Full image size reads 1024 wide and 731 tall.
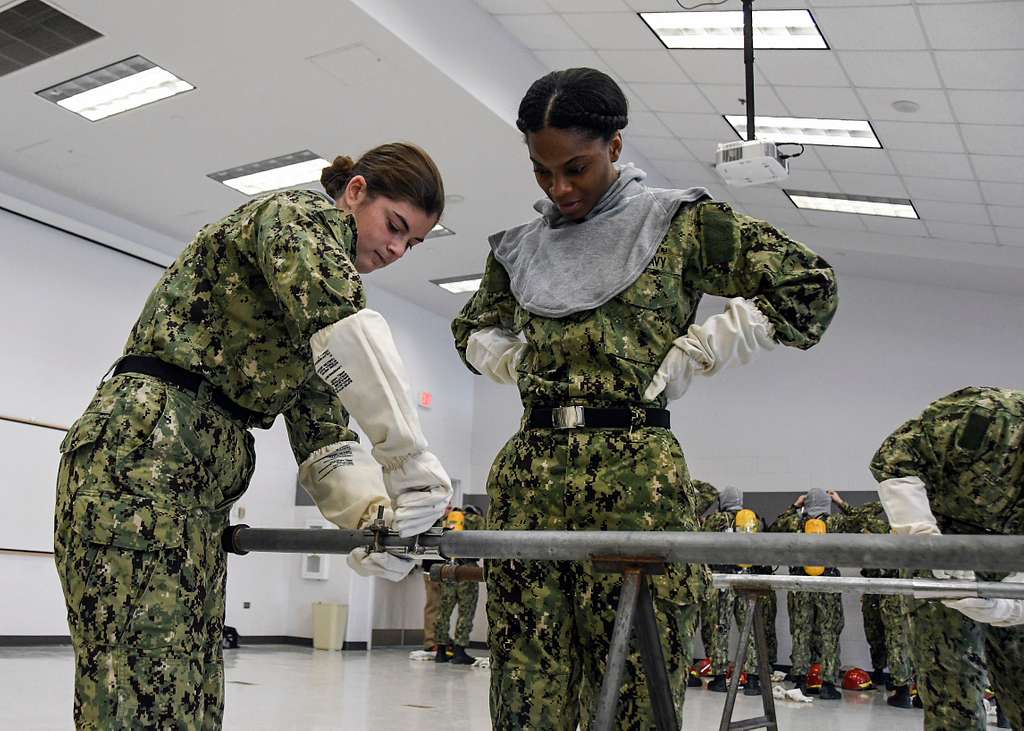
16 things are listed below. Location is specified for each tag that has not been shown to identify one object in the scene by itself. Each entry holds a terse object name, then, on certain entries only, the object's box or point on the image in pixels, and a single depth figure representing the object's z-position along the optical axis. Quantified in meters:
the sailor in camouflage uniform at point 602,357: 1.95
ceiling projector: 6.31
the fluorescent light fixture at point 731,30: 6.67
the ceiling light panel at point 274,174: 9.02
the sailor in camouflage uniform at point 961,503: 3.06
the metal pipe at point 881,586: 2.19
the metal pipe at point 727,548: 1.33
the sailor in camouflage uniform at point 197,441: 1.63
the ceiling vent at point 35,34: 6.53
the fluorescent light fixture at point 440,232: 10.69
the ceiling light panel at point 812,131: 8.15
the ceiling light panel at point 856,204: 9.78
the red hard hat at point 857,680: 10.33
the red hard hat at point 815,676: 9.53
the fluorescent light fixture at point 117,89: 7.45
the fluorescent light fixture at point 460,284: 12.45
